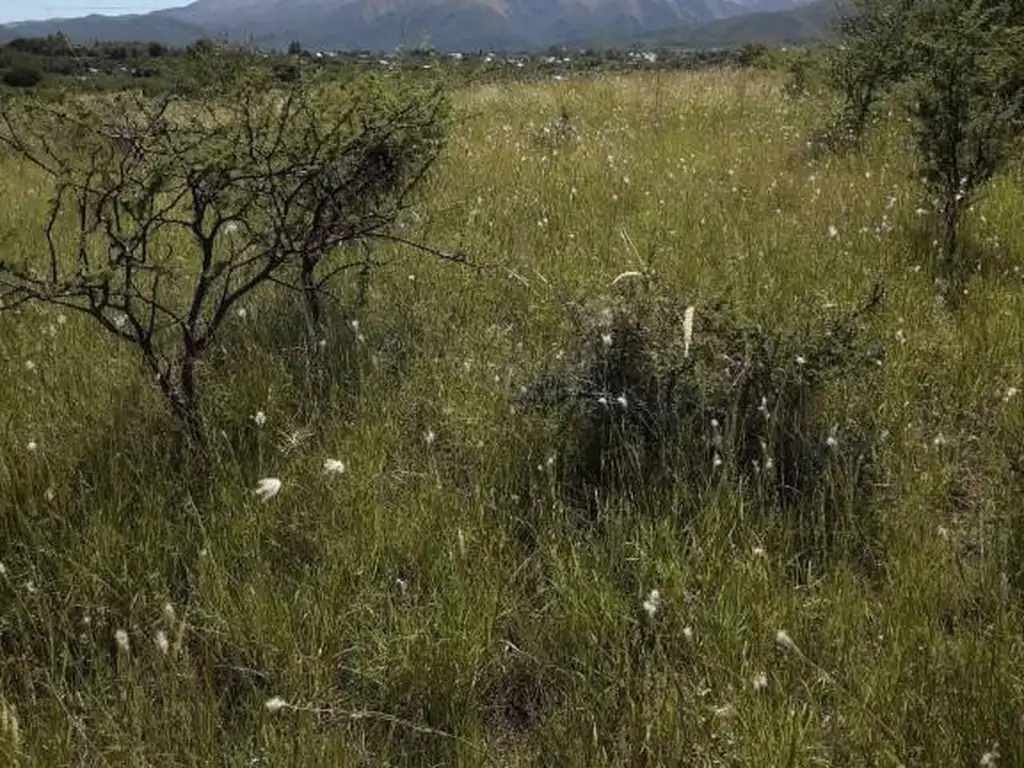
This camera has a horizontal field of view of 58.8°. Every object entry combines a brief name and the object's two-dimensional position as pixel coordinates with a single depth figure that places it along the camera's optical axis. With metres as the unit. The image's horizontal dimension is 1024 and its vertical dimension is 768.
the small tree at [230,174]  3.35
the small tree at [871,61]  7.98
